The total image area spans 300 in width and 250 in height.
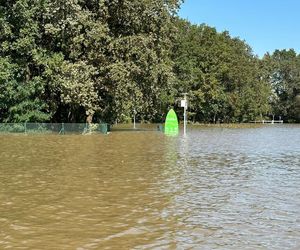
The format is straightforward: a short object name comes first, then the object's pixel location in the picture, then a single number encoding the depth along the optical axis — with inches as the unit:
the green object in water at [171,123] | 2096.5
